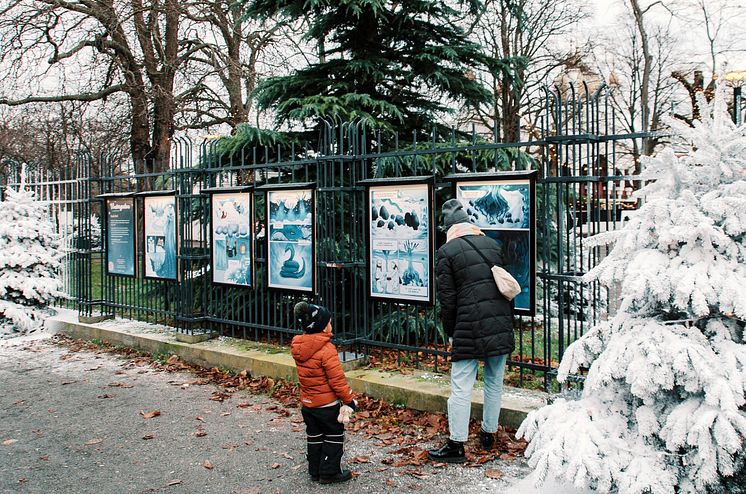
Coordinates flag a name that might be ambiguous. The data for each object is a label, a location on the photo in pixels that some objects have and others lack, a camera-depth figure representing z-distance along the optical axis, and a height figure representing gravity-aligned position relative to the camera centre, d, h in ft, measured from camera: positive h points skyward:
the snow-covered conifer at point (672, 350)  10.67 -2.15
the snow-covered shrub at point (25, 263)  36.99 -1.77
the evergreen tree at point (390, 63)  33.32 +8.45
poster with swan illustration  25.40 -0.38
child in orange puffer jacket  15.99 -4.16
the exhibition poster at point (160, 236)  30.86 -0.25
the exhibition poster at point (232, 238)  27.73 -0.35
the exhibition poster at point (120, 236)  33.45 -0.25
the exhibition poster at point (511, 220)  19.35 +0.20
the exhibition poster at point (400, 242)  21.81 -0.47
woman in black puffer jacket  16.88 -2.52
